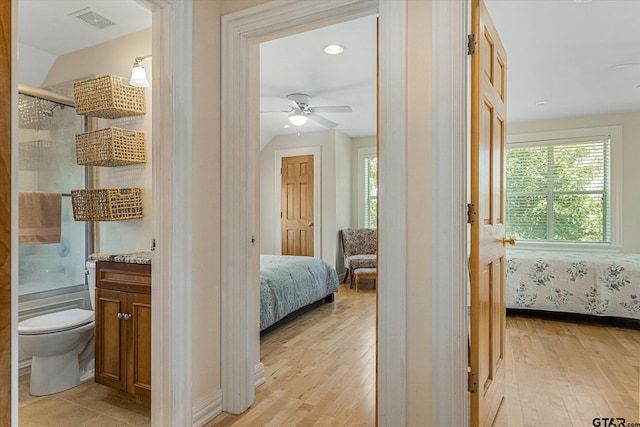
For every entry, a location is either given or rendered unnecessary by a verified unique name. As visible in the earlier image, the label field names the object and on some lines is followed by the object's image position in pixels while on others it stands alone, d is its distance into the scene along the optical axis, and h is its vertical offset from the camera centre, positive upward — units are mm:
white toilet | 2271 -833
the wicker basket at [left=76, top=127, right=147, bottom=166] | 2428 +432
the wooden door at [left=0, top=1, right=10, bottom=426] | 1021 +17
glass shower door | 2775 +286
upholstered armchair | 5969 -486
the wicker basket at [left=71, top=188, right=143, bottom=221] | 2445 +56
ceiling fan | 4057 +1125
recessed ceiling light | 3021 +1334
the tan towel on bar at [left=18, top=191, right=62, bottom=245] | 2543 -33
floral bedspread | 3656 -737
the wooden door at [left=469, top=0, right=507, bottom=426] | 1631 -42
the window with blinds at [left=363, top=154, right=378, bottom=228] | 6367 +355
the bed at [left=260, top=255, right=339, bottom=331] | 3328 -741
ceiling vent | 2449 +1305
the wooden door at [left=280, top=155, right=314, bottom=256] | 6074 +112
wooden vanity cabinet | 2070 -660
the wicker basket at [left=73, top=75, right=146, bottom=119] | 2434 +765
